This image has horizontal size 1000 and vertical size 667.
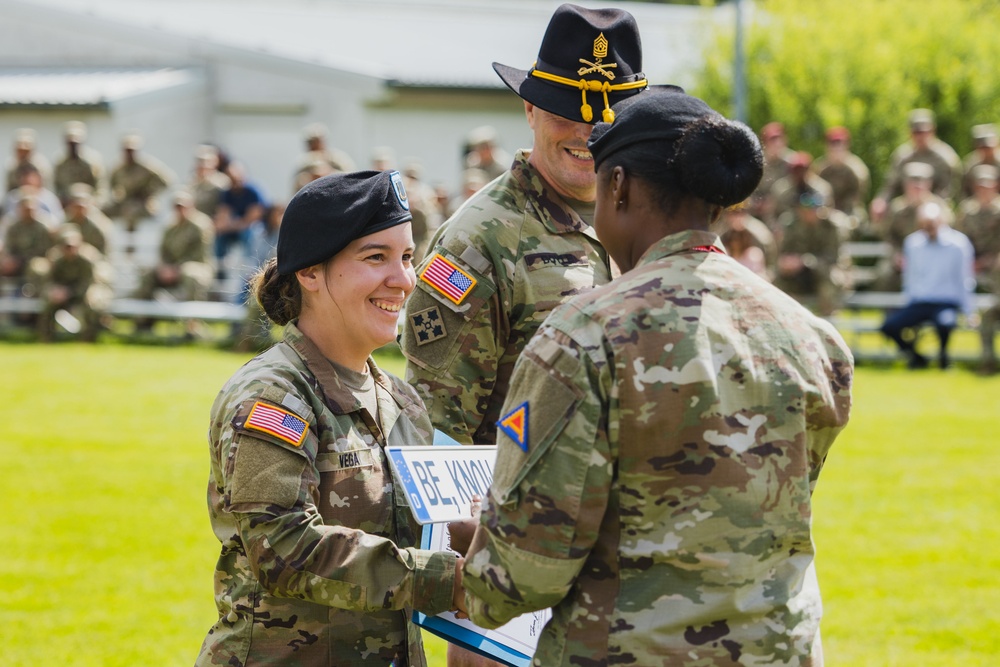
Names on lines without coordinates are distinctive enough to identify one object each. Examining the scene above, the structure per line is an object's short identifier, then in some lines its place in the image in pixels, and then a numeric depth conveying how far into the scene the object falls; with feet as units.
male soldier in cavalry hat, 25.75
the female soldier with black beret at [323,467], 19.30
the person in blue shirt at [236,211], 132.46
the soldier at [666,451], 16.35
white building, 170.60
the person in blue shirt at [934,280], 102.22
